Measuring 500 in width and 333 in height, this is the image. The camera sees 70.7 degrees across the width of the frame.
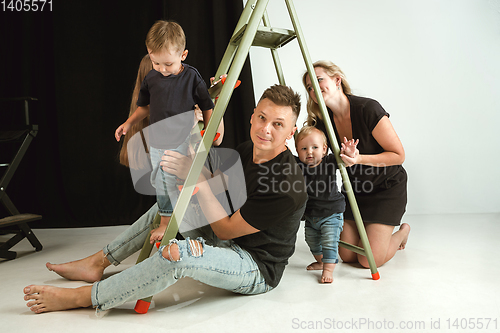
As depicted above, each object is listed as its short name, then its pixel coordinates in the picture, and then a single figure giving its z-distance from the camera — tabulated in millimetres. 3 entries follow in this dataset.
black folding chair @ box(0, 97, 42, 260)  2039
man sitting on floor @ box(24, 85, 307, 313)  1180
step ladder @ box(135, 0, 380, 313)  1270
